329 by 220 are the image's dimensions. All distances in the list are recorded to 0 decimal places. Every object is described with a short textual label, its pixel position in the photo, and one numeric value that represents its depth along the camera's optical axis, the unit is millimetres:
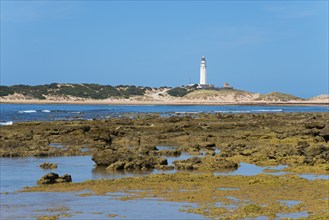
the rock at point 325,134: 29219
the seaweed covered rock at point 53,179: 17109
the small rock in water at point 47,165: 21125
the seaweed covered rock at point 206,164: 20594
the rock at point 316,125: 34562
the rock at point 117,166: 20562
